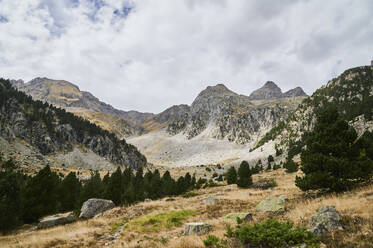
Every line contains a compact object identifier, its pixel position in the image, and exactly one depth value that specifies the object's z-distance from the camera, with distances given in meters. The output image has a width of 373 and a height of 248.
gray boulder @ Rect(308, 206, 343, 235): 6.93
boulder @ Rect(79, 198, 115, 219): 21.81
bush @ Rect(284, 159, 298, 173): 45.72
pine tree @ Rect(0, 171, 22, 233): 18.12
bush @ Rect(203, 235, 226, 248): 7.46
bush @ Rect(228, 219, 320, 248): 6.19
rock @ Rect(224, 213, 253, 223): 11.67
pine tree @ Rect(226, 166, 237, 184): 46.05
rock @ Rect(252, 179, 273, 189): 32.06
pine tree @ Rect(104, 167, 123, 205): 32.12
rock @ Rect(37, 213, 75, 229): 18.22
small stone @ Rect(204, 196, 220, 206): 20.67
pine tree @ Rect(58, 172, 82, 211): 31.91
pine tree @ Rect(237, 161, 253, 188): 35.50
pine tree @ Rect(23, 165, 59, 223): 23.17
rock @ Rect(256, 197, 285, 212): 12.80
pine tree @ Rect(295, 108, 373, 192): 12.56
